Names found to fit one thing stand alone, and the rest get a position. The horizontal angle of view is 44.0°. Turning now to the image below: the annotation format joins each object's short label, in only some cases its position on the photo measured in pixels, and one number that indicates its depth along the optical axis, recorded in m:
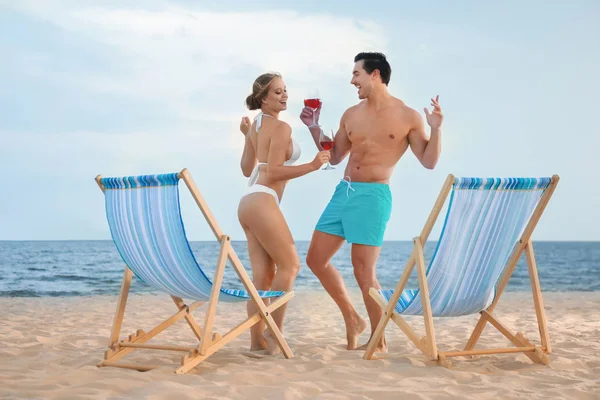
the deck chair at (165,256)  3.97
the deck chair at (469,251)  3.91
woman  4.58
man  4.88
